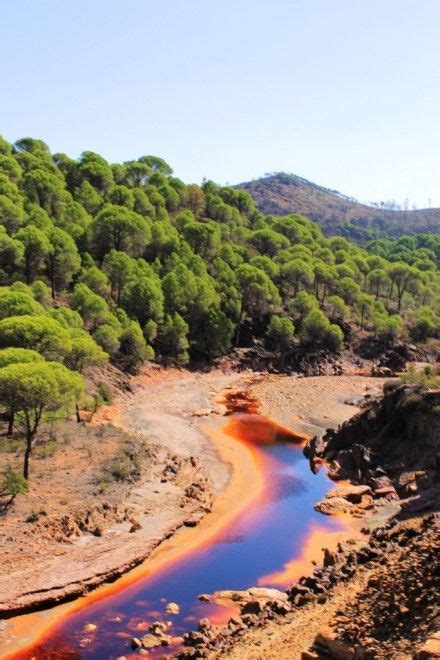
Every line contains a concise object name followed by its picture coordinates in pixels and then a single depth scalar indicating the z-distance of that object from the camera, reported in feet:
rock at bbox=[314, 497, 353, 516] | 129.59
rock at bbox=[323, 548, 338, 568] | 99.34
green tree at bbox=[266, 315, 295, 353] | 290.35
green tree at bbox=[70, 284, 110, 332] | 220.43
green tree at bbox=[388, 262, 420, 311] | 374.84
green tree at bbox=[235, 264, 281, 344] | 298.35
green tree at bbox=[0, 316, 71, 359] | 145.69
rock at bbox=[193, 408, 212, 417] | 201.30
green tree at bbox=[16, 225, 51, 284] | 232.32
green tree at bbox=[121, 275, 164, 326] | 252.42
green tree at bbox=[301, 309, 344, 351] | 297.12
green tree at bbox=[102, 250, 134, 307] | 257.34
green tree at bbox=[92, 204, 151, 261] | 280.72
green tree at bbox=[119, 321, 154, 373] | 228.02
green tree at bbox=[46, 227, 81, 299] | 242.58
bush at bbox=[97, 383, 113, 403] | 194.49
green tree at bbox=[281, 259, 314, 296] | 327.26
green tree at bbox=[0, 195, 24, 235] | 248.11
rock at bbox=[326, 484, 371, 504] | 135.85
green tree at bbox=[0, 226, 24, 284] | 226.38
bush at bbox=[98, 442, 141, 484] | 126.28
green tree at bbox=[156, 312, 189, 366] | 253.24
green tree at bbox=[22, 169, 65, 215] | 291.99
